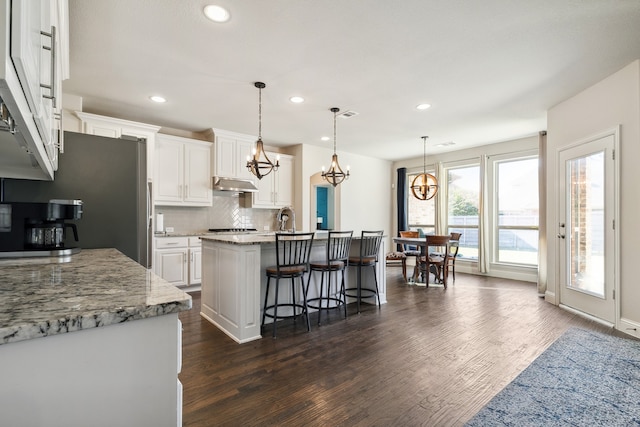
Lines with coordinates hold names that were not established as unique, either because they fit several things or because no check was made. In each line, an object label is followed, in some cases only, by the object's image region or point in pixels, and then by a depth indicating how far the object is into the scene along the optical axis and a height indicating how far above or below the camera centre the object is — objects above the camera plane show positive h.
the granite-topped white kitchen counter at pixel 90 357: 0.67 -0.33
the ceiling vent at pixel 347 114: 4.50 +1.44
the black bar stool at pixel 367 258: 3.88 -0.55
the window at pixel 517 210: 5.92 +0.07
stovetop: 5.43 -0.28
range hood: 5.28 +0.50
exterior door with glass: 3.40 -0.16
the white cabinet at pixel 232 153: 5.33 +1.05
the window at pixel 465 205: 6.68 +0.18
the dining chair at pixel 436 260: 5.21 -0.80
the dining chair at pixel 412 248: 5.73 -0.74
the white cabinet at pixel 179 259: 4.58 -0.67
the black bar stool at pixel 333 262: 3.47 -0.55
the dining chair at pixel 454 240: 5.41 -0.46
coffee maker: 1.94 -0.09
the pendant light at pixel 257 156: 3.59 +0.67
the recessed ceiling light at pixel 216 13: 2.29 +1.49
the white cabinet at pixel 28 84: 0.64 +0.34
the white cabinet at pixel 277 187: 6.00 +0.52
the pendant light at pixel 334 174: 4.36 +0.56
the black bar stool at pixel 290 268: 3.13 -0.55
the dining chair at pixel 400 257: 5.90 -0.83
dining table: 5.37 -0.53
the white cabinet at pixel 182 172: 4.84 +0.68
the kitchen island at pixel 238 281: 2.96 -0.67
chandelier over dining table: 5.94 +0.59
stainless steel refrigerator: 2.52 +0.21
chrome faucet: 6.28 -0.06
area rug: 1.83 -1.19
